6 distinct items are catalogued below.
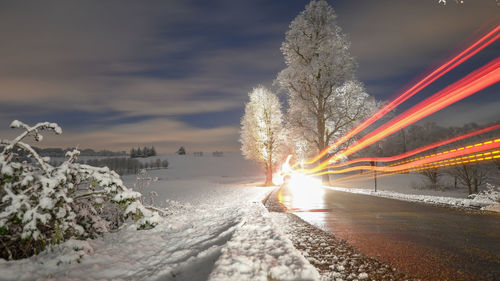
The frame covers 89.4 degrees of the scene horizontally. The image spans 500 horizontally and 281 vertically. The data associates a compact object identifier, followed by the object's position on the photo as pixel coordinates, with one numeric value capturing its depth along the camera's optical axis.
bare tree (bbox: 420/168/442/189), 25.77
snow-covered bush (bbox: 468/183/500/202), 8.53
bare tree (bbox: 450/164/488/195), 22.75
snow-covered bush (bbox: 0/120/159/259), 3.91
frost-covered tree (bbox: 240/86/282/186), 26.47
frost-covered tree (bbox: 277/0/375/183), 21.41
